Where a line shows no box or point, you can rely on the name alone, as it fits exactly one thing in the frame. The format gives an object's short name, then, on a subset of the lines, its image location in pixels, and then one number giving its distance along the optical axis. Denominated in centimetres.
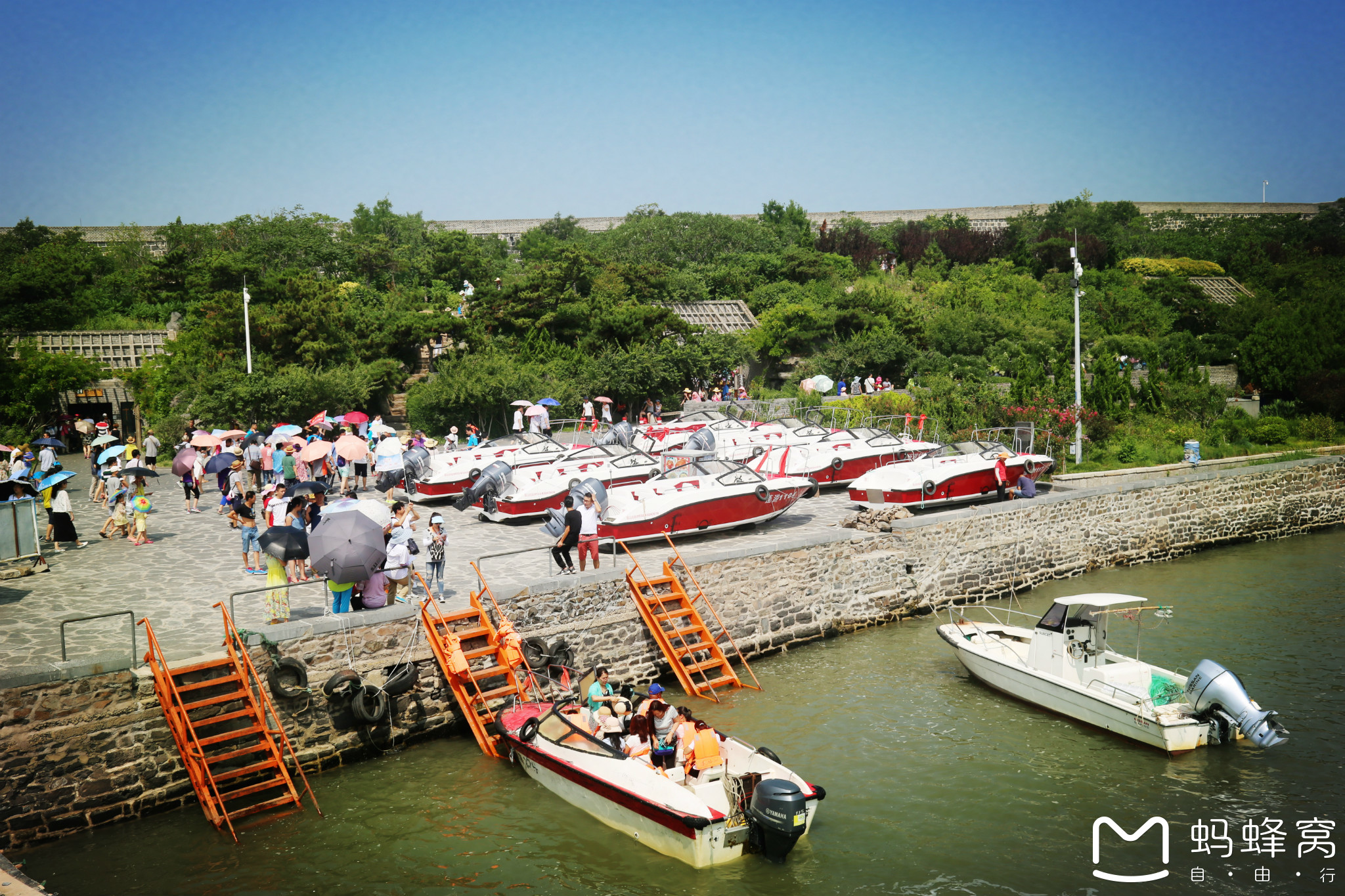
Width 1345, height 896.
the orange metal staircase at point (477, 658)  1220
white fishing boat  1199
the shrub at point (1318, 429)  2947
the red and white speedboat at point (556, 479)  1856
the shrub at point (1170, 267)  5150
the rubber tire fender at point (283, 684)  1126
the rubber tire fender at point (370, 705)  1165
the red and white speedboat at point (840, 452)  2255
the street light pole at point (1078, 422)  2520
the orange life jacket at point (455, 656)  1212
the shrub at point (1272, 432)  2867
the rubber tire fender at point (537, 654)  1321
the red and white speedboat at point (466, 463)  2039
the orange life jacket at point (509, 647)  1262
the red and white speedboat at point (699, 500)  1698
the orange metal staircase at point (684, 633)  1407
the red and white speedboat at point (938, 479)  2033
